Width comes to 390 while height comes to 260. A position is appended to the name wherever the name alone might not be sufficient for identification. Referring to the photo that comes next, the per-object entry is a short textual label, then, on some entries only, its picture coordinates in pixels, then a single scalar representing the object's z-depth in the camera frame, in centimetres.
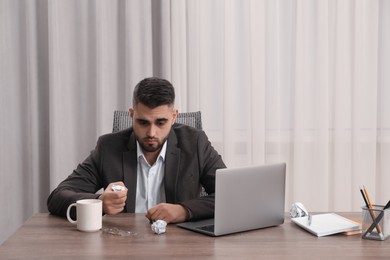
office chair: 265
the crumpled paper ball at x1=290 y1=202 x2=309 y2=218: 200
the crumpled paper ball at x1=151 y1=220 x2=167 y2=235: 179
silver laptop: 176
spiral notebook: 181
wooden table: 158
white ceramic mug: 183
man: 230
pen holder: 174
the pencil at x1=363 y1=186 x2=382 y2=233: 175
